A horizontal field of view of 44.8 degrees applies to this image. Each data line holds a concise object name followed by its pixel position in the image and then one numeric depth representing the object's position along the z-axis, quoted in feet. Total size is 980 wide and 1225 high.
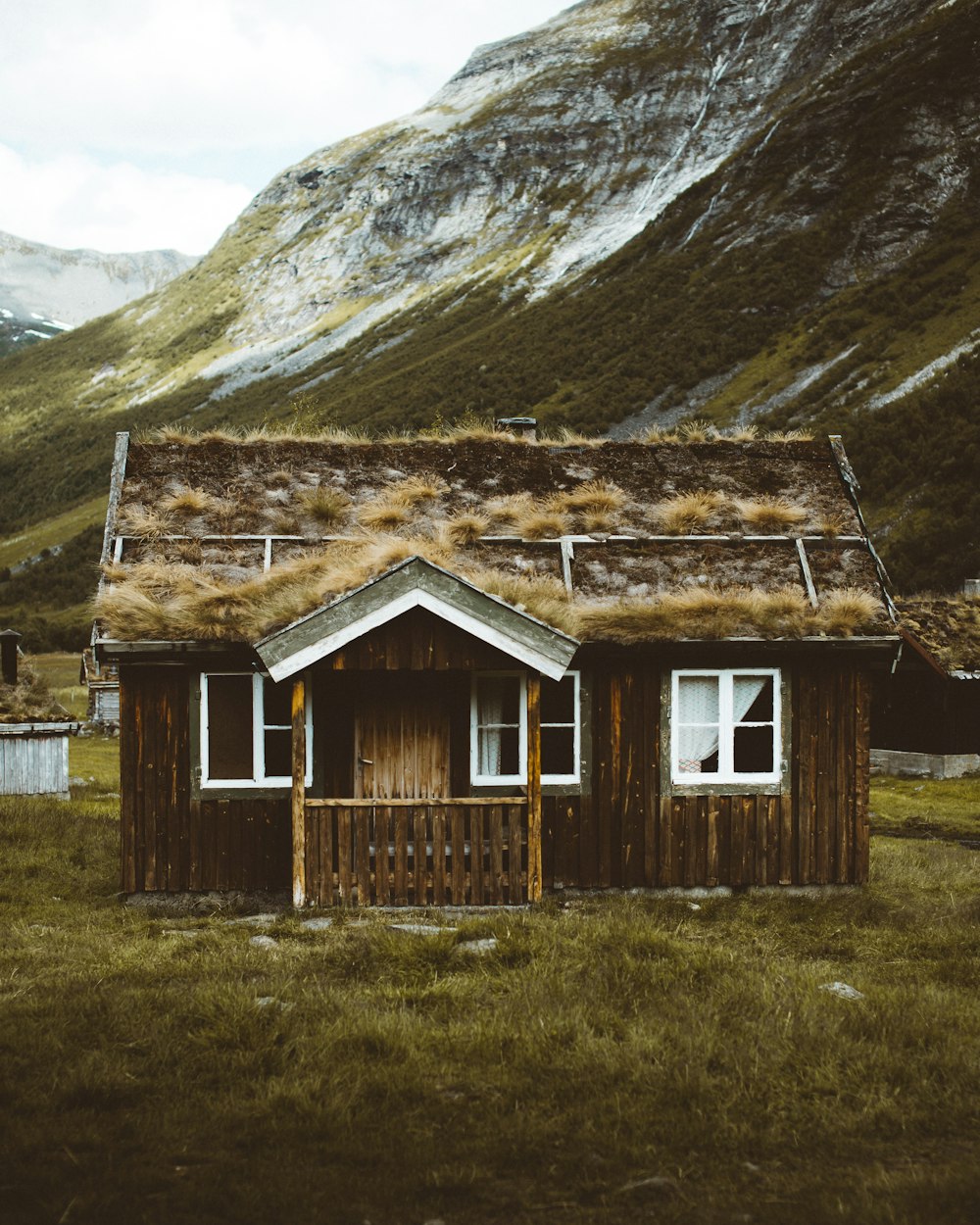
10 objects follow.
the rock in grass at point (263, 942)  35.91
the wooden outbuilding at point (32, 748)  91.04
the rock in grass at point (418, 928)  37.11
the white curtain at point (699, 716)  47.06
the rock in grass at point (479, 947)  34.45
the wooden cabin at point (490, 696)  42.80
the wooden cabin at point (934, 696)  104.99
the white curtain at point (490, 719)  47.16
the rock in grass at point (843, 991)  30.32
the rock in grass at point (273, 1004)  28.43
